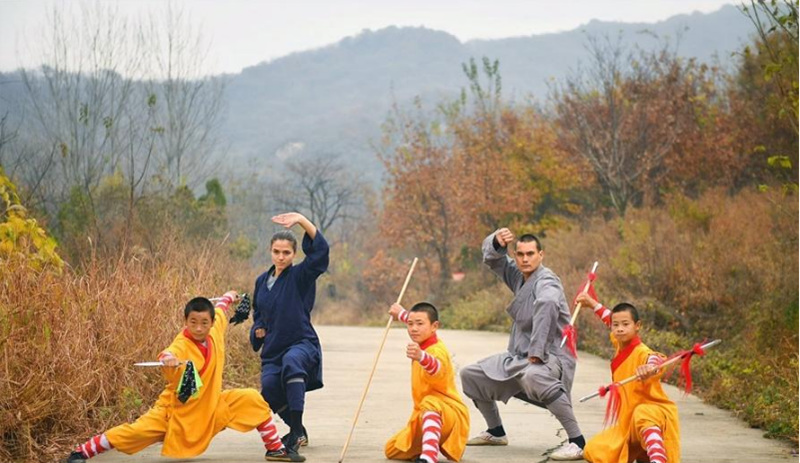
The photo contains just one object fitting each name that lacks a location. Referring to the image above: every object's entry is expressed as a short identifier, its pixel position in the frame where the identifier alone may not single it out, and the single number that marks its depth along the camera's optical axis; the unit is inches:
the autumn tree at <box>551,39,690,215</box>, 1251.8
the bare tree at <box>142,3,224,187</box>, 1439.3
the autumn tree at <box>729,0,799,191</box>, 1077.4
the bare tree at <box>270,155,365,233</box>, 2579.2
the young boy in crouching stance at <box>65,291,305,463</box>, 315.6
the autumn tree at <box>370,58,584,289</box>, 1421.0
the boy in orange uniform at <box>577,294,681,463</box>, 314.3
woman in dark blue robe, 355.6
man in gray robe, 351.9
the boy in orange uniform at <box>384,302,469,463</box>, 327.0
